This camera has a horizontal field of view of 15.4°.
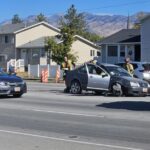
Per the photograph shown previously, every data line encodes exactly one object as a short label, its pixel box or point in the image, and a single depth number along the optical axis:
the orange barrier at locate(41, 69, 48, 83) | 41.44
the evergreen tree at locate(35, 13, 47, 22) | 121.41
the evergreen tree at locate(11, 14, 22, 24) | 144.32
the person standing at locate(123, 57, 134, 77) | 27.77
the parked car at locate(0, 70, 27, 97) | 22.06
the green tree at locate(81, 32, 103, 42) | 117.75
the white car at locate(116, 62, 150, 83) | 31.08
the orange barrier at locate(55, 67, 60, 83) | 40.90
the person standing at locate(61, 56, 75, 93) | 30.70
